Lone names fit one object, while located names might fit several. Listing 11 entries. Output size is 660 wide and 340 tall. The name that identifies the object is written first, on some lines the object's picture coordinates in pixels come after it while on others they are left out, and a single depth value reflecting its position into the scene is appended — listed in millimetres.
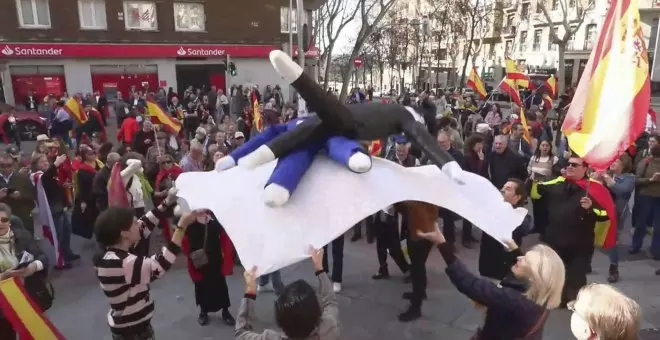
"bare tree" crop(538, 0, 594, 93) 24250
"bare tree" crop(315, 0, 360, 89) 17639
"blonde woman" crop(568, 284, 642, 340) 1889
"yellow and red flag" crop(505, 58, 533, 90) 12138
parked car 15320
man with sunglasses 4375
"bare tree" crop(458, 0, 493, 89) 26556
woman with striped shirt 2686
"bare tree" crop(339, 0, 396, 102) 14536
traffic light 20844
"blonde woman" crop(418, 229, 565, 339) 2432
